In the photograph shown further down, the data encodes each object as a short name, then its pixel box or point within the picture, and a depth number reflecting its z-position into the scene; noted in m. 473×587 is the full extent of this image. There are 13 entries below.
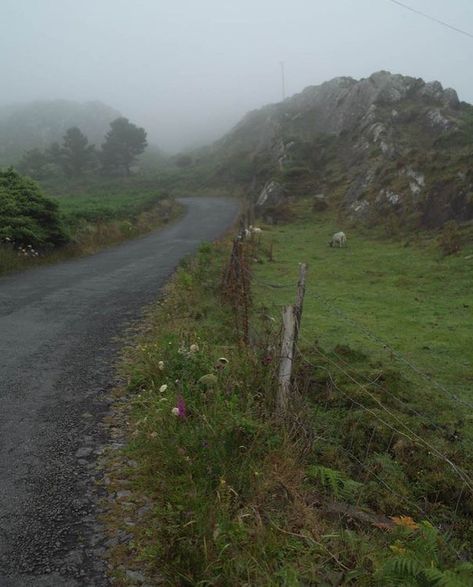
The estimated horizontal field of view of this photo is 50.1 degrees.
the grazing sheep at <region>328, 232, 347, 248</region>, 21.91
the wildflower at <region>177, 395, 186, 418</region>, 4.96
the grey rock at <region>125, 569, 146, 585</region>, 3.46
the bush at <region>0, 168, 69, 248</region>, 16.70
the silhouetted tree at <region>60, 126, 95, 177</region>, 63.84
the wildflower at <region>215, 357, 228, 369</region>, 5.90
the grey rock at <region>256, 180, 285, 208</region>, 35.34
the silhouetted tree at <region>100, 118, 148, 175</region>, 66.94
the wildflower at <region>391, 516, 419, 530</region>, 3.67
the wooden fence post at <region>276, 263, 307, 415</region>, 5.26
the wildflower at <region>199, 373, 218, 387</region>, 5.69
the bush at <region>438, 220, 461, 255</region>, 17.38
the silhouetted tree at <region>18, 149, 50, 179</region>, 64.81
